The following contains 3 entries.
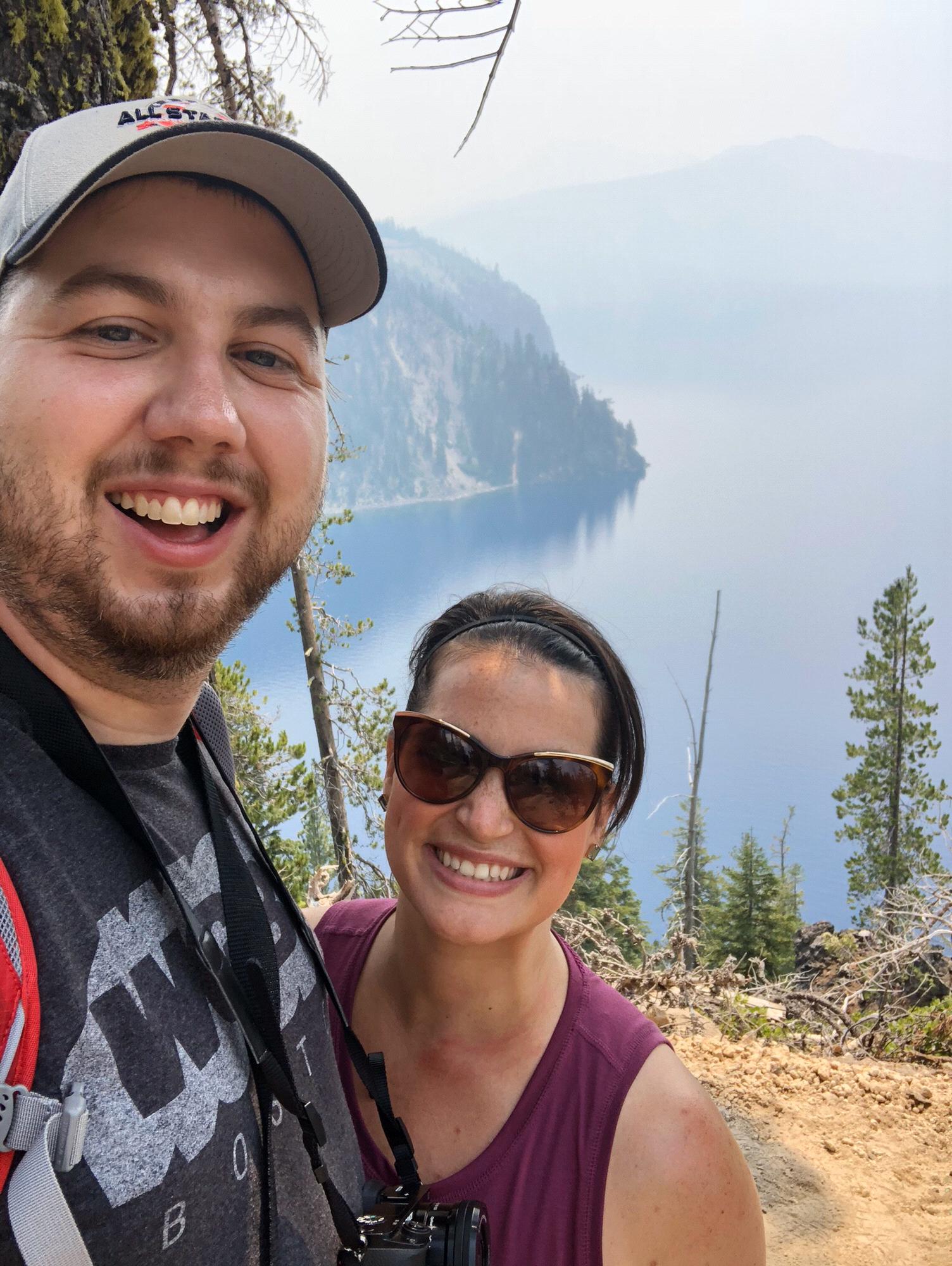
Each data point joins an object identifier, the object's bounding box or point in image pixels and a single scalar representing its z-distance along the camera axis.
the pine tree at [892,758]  24.95
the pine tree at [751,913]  23.92
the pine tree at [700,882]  19.91
